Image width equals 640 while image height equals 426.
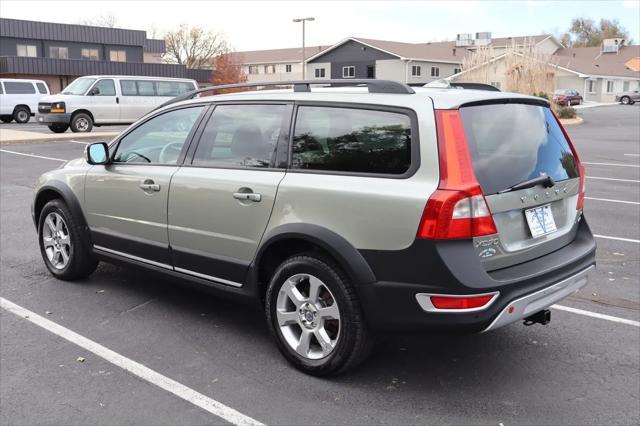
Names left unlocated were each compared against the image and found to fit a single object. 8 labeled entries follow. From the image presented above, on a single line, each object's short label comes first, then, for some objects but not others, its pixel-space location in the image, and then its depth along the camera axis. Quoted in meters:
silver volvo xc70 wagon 3.28
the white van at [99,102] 21.72
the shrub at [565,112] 34.73
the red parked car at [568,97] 47.70
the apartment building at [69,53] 43.25
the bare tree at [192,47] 73.19
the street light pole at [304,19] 43.59
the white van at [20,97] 29.08
